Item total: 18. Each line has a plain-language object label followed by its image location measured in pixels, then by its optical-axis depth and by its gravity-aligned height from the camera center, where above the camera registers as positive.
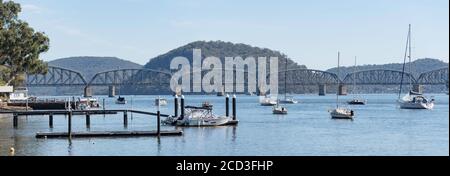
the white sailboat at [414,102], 138.88 -4.28
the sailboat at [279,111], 115.51 -4.81
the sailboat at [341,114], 96.94 -4.45
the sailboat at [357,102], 178.50 -5.32
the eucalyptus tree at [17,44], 104.38 +5.10
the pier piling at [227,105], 74.99 -2.62
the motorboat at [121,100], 184.00 -4.97
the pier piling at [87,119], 74.88 -3.99
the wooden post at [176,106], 75.61 -2.71
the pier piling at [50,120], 74.72 -4.04
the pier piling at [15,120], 71.61 -3.86
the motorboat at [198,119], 73.56 -3.91
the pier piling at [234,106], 73.47 -2.63
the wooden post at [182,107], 72.69 -2.75
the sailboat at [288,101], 195.80 -5.58
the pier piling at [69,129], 53.85 -3.53
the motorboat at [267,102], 173.00 -5.19
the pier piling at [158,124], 54.69 -3.23
